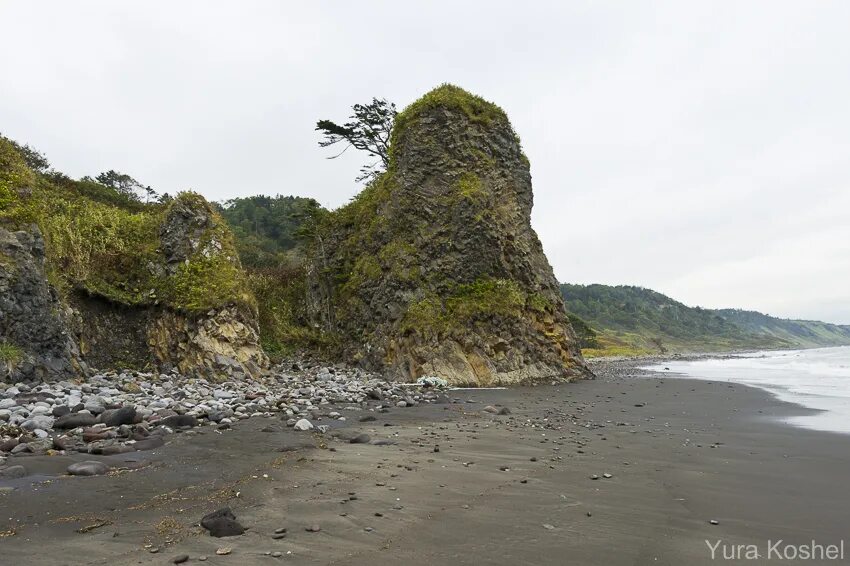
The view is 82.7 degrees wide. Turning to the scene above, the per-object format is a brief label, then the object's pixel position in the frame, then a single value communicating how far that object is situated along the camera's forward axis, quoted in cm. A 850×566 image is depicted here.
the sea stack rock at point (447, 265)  1962
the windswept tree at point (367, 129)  3166
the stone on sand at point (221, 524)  366
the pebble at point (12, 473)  488
